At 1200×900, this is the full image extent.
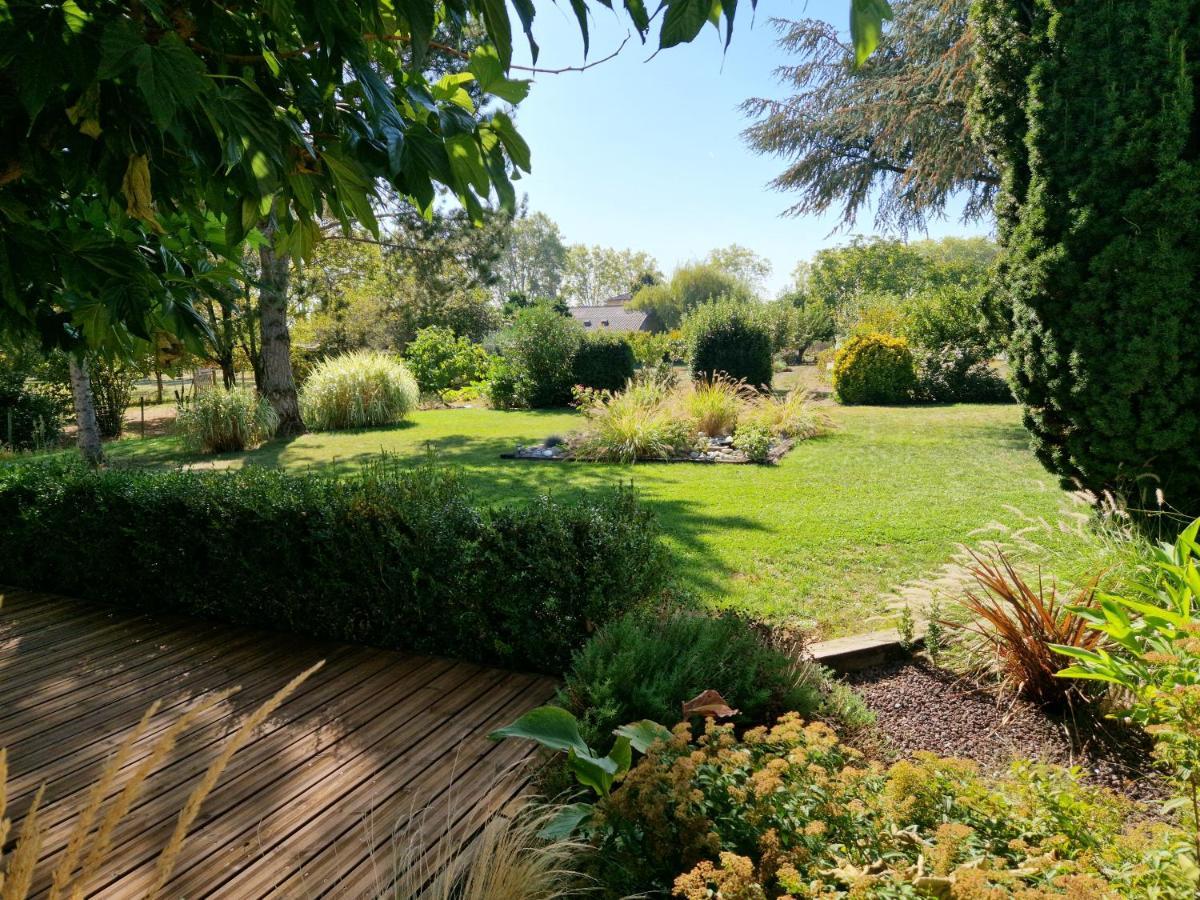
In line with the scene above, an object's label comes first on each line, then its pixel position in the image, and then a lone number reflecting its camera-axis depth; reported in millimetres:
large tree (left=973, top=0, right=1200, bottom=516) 4035
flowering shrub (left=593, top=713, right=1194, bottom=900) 1363
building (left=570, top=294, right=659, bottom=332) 54688
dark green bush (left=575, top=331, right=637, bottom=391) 14484
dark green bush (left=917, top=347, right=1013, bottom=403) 13297
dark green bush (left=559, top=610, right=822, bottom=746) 2373
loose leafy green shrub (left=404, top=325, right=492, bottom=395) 17875
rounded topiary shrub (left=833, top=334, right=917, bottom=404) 13773
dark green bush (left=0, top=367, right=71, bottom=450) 12195
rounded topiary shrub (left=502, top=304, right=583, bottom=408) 14844
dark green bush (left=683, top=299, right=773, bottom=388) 15172
